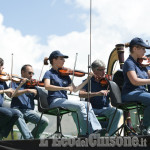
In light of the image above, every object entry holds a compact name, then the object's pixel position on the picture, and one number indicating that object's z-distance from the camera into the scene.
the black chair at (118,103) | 8.39
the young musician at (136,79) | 8.25
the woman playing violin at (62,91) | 8.98
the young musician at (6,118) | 9.20
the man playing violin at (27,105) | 10.47
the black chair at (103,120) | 10.02
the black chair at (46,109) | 9.09
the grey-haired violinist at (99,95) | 9.88
